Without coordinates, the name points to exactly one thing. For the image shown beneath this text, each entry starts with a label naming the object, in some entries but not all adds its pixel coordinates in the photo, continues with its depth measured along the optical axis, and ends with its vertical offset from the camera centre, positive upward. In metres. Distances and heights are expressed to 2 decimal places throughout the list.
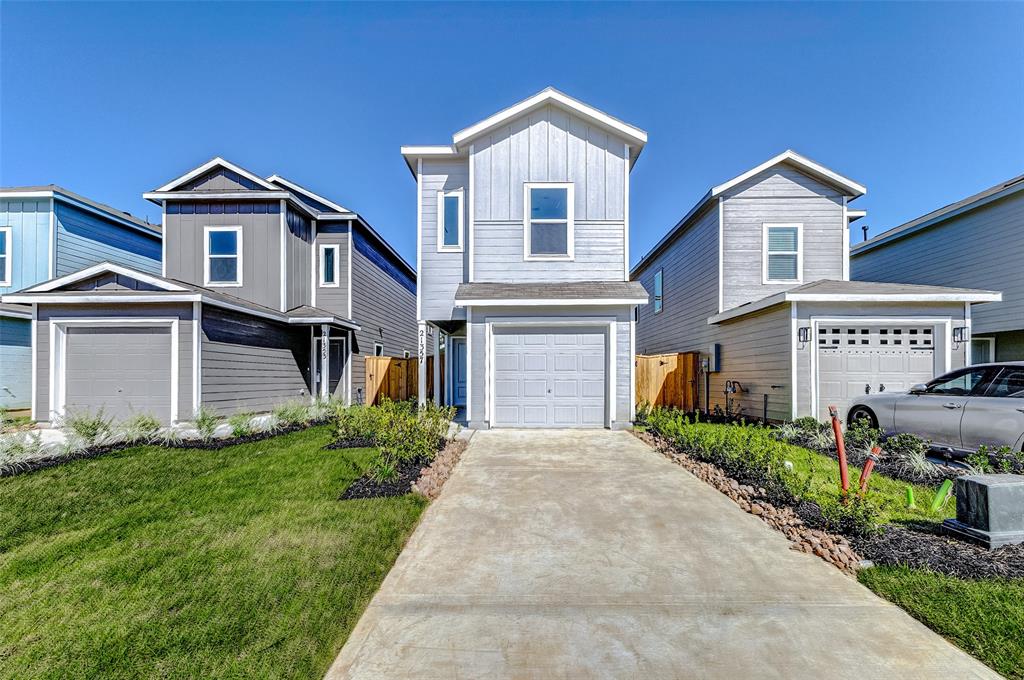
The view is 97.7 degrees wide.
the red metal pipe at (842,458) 4.41 -1.11
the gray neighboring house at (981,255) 12.25 +2.83
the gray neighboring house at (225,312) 10.27 +0.83
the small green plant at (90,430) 7.73 -1.54
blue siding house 14.12 +3.14
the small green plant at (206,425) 8.80 -1.62
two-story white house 10.36 +2.17
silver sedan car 6.32 -0.99
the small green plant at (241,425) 9.16 -1.70
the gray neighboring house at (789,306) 9.70 +0.96
